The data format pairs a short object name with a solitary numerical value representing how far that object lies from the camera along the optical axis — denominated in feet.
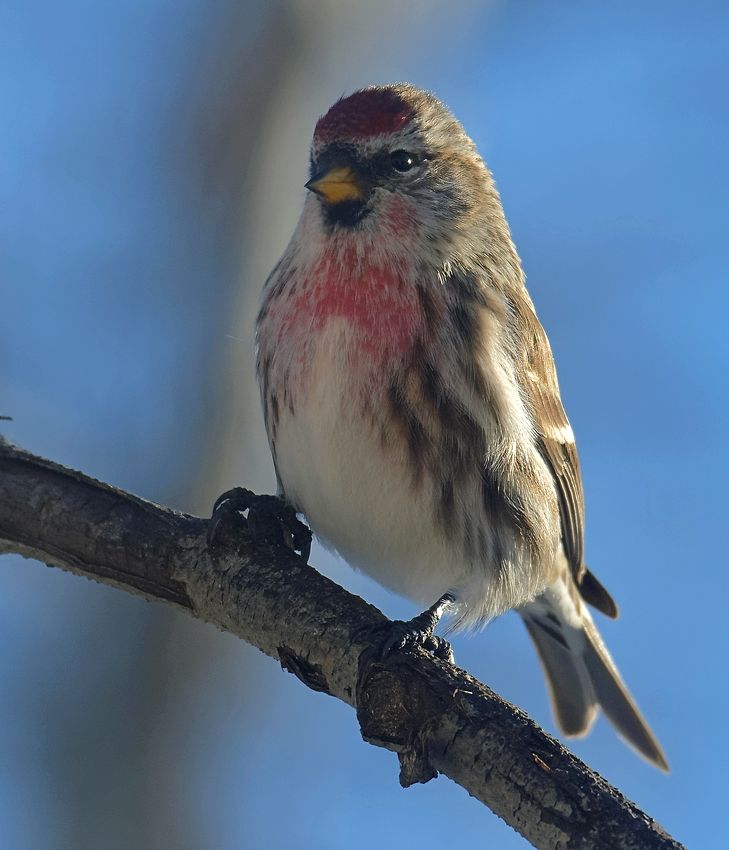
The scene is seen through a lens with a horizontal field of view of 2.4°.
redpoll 8.47
